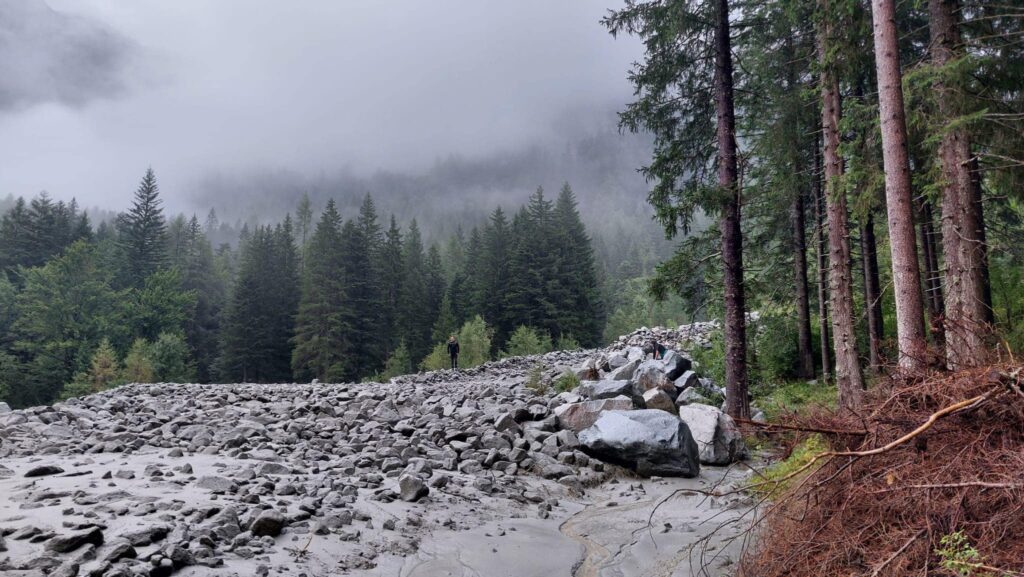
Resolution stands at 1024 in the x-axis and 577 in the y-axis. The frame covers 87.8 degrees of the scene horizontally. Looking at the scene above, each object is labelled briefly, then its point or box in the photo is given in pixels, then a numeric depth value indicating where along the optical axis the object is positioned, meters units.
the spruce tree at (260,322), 44.91
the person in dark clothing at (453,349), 25.75
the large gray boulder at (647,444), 8.26
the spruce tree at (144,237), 50.69
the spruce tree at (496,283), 46.94
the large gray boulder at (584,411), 9.70
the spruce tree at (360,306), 42.25
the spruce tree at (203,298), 51.16
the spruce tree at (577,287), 46.53
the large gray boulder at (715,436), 9.22
